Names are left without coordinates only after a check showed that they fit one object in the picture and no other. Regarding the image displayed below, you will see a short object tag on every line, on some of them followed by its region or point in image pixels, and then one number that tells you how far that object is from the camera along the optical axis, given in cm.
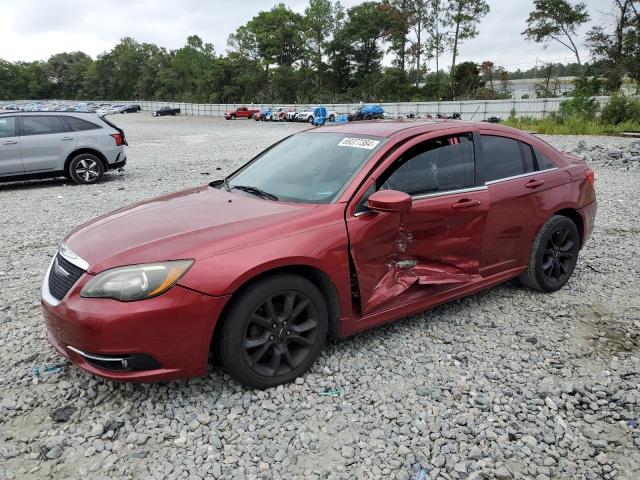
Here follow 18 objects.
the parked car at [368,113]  3339
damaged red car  272
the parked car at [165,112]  5672
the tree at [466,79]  4947
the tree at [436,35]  5506
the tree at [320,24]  6581
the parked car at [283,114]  3915
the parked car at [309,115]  3559
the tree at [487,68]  5300
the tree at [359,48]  5966
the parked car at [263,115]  4188
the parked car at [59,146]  1025
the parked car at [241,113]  4534
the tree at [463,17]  5300
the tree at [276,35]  7200
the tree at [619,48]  3566
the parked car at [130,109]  6866
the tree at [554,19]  4334
